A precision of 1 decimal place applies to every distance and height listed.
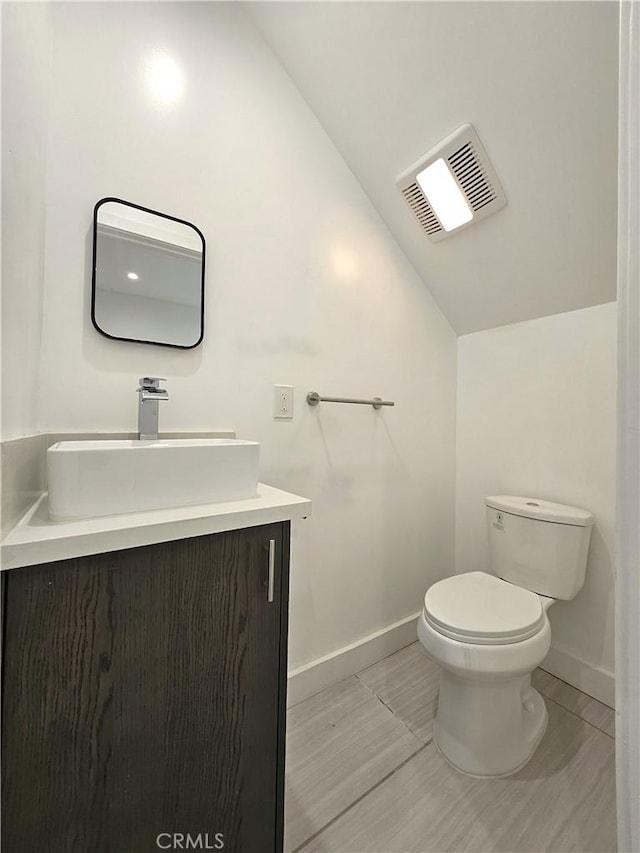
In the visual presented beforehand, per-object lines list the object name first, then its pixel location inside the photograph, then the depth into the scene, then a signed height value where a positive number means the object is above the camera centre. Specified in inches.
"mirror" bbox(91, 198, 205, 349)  37.4 +17.7
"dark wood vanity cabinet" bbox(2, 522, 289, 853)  20.5 -18.5
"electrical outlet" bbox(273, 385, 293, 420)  49.7 +4.4
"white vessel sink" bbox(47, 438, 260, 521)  24.5 -3.8
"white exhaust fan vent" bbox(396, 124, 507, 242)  47.8 +37.5
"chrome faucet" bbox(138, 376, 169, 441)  35.8 +2.6
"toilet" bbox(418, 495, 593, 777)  39.6 -24.1
